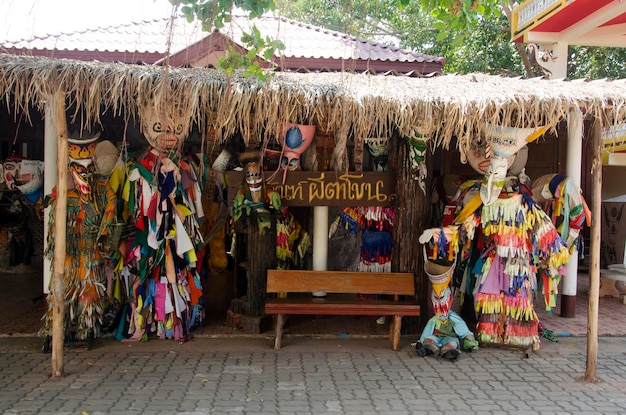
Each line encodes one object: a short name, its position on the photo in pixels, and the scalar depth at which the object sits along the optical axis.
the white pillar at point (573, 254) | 6.10
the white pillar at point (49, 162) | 5.32
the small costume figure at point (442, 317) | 5.16
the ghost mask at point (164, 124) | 4.65
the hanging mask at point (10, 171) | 6.32
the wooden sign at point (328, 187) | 5.55
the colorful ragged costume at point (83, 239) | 5.00
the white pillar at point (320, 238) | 5.81
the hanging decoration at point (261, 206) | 5.47
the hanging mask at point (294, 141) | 5.39
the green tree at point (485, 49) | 12.27
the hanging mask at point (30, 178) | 6.11
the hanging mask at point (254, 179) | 5.46
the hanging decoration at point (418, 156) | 5.35
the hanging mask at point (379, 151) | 5.72
